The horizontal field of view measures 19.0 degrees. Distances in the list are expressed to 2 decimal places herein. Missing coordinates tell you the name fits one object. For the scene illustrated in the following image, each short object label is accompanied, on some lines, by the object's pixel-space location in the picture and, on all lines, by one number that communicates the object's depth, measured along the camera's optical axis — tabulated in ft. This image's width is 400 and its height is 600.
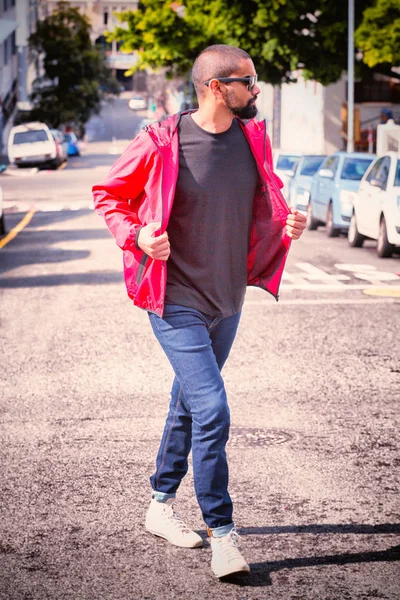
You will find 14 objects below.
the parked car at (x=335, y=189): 69.77
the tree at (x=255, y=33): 111.86
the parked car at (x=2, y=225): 71.31
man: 15.26
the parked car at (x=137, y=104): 509.76
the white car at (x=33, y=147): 173.37
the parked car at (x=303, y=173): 87.71
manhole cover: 22.20
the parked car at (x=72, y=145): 234.99
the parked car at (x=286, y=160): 107.34
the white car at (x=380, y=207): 57.21
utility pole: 110.11
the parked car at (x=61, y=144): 182.80
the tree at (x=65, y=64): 284.20
